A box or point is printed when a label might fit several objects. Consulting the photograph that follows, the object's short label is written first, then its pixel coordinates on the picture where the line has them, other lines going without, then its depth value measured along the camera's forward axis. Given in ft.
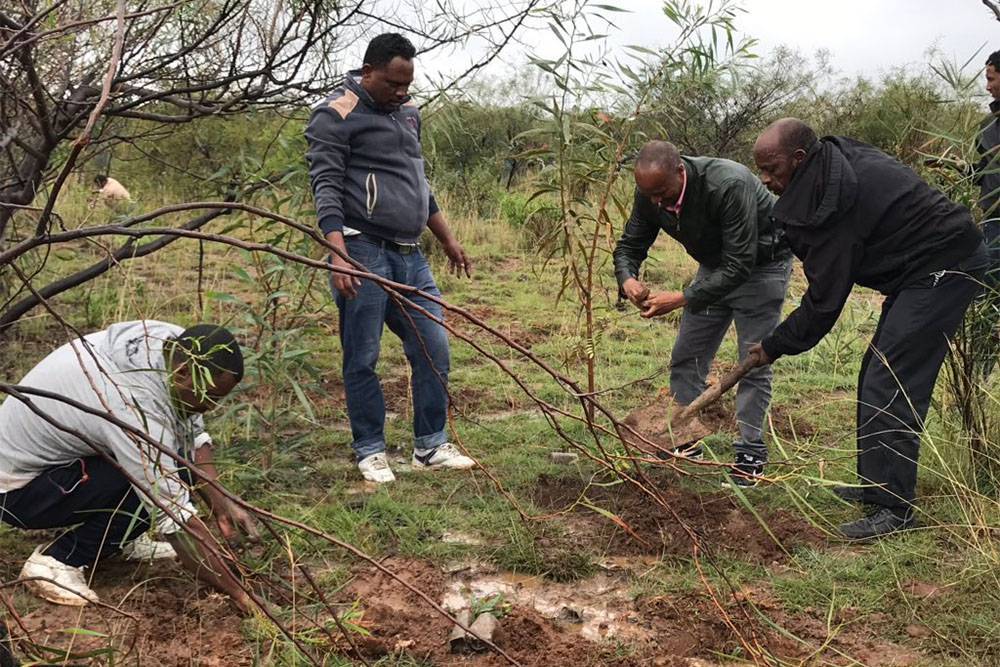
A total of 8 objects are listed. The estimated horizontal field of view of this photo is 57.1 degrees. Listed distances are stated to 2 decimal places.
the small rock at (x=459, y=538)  11.71
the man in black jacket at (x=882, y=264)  10.88
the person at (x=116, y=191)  30.51
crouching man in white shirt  9.19
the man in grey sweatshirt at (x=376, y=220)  12.64
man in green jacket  12.52
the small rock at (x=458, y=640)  9.14
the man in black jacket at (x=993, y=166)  12.49
